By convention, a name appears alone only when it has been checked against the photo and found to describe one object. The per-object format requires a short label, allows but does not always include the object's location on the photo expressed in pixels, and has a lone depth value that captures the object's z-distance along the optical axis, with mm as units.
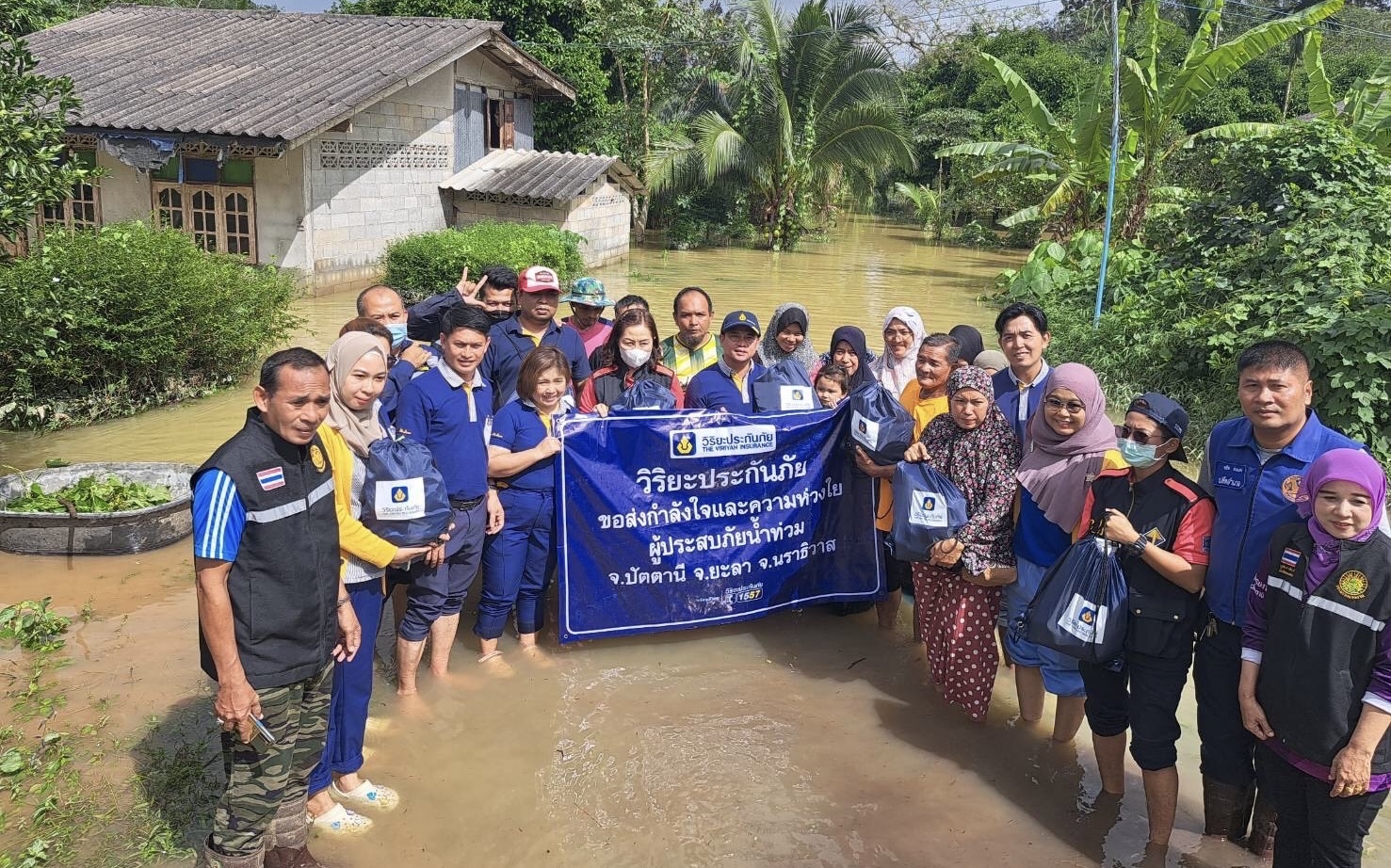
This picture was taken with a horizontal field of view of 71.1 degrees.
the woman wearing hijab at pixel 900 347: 5223
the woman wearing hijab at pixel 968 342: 5551
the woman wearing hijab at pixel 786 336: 5535
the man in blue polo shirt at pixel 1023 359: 4461
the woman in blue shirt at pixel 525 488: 4570
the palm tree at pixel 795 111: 22844
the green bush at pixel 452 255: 14469
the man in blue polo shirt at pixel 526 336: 5317
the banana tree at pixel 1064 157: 15305
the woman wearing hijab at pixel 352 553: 3447
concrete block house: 14211
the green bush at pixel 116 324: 7305
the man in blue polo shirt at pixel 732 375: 5090
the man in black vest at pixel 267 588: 2785
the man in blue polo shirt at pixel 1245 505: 3219
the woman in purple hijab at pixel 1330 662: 2807
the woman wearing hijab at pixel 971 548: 4172
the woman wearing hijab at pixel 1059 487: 3797
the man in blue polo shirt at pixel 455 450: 4246
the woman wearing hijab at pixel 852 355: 5418
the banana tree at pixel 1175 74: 13516
